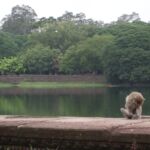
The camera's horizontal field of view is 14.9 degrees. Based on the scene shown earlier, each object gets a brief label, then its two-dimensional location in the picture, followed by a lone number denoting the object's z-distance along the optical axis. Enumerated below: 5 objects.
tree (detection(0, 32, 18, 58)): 92.25
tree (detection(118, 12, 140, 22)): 141.88
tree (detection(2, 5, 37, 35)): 129.38
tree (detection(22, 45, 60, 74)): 82.69
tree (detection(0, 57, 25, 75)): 85.25
